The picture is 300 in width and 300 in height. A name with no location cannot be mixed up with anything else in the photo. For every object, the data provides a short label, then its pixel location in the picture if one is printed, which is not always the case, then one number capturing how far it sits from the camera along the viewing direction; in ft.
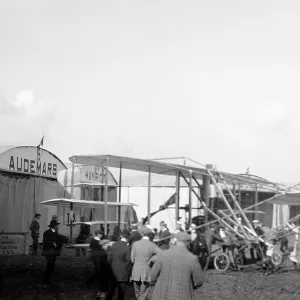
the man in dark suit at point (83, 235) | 68.24
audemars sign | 73.82
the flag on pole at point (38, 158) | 79.06
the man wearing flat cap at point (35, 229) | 67.29
